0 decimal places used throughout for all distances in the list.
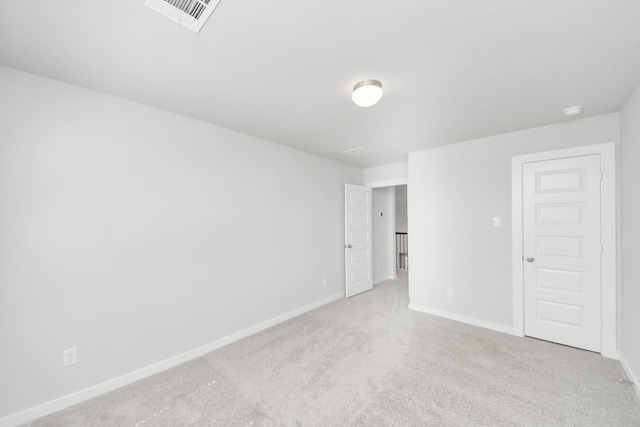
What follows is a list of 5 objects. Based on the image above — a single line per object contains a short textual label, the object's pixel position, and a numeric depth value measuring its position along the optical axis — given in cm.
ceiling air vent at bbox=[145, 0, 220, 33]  124
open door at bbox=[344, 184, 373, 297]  447
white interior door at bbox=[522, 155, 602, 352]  259
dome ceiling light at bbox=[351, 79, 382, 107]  184
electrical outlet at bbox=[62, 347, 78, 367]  190
